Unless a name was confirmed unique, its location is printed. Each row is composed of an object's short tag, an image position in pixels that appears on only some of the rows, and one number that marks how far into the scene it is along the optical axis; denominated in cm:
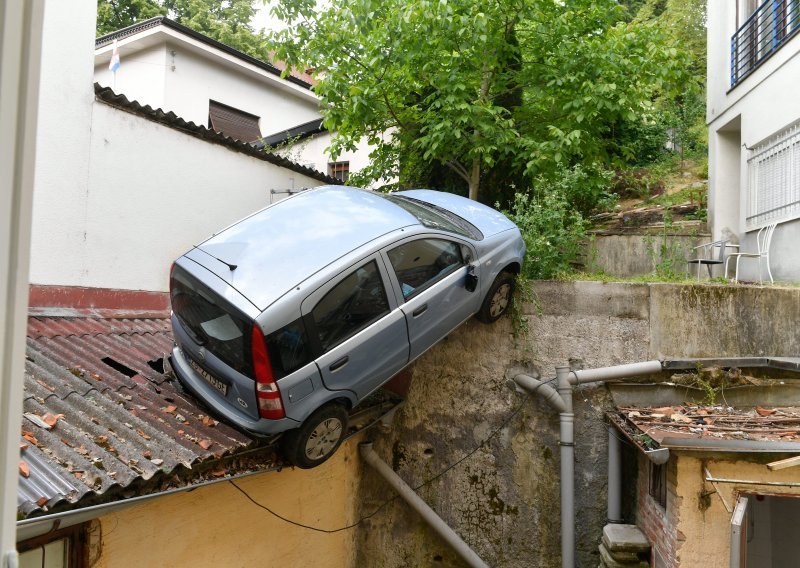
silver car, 500
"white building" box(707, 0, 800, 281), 888
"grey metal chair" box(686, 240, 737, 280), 1002
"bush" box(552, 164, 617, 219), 836
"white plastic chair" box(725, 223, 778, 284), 909
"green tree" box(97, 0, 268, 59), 2197
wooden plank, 468
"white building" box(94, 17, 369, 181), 1323
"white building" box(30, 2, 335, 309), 634
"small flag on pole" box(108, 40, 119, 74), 1075
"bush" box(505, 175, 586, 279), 762
